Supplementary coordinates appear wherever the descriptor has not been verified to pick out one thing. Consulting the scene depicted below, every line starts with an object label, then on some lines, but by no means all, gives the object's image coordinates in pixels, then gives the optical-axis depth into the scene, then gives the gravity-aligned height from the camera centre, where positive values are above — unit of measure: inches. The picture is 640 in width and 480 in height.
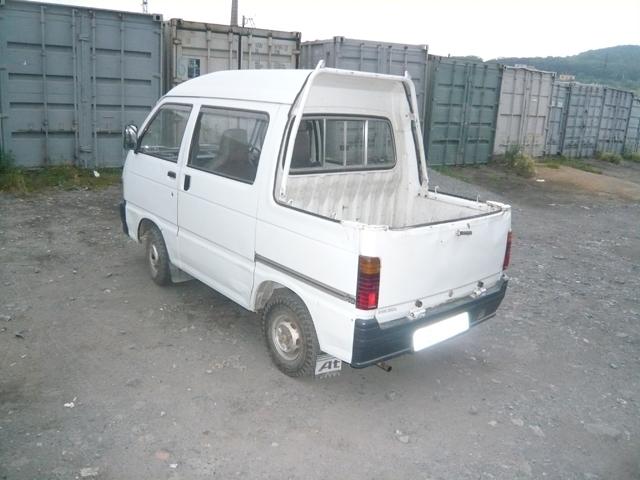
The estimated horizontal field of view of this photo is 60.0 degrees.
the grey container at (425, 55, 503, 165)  544.1 +6.9
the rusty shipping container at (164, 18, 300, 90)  424.8 +41.8
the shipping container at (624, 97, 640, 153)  851.4 -4.5
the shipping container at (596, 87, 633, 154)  784.3 +8.7
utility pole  968.3 +156.4
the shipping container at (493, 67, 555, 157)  606.2 +12.3
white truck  138.9 -31.2
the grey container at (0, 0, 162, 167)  369.1 +9.7
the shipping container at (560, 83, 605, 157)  721.0 +5.5
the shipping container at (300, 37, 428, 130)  477.4 +47.5
